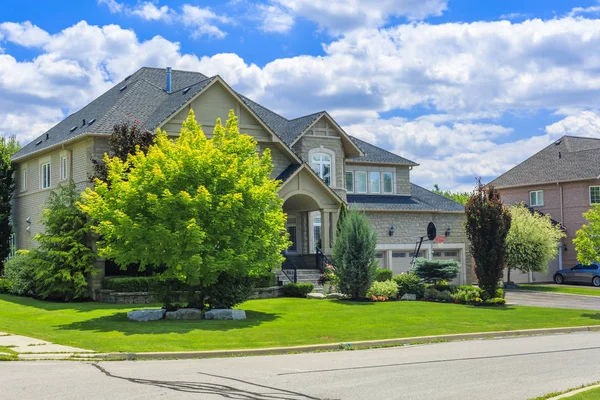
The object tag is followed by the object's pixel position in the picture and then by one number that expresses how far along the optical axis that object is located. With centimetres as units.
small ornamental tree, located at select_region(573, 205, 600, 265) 2700
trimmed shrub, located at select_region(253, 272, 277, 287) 2918
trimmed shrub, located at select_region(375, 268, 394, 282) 3319
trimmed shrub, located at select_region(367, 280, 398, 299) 2909
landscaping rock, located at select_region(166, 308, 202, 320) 2112
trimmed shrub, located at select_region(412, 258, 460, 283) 3089
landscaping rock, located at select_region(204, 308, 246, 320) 2112
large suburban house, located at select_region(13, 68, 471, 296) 3117
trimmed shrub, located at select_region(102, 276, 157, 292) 2725
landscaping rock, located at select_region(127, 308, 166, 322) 2061
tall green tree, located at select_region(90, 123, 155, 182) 2775
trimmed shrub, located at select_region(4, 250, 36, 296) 2883
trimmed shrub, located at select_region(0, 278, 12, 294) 3056
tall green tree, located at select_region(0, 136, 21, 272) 3684
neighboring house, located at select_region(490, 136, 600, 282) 5034
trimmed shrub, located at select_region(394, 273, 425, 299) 3011
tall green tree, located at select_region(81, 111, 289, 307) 2016
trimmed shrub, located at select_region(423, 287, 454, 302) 2964
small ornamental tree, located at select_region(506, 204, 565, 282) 4206
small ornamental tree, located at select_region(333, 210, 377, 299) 2833
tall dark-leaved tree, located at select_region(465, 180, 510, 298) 2819
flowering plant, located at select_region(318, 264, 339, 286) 3061
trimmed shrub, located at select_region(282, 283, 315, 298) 2966
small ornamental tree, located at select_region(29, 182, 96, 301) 2725
